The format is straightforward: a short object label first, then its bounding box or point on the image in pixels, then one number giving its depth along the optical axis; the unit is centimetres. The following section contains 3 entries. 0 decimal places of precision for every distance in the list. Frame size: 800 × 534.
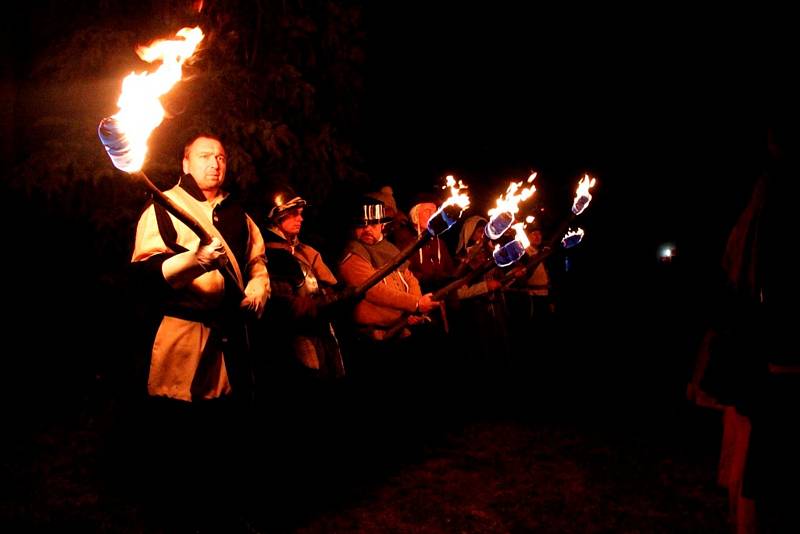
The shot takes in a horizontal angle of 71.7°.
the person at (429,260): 679
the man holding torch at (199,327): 313
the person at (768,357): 261
